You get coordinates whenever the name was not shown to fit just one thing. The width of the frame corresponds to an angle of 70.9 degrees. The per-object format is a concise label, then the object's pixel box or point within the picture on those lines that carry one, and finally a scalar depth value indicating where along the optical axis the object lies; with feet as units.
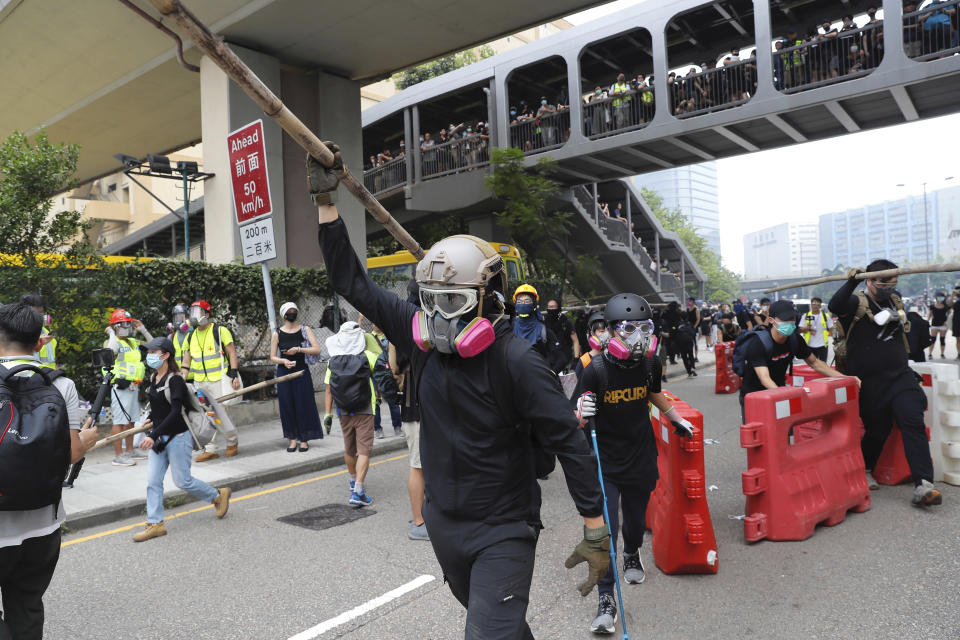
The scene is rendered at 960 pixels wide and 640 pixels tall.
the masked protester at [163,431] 18.79
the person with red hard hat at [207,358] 29.96
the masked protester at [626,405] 13.67
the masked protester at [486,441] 8.00
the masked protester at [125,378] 28.63
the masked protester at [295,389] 30.32
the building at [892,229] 512.22
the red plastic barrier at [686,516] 14.74
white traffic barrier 21.63
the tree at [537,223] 64.80
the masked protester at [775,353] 19.94
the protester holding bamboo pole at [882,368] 19.25
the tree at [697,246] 242.78
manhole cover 20.01
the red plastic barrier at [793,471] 16.75
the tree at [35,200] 28.84
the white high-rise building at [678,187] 632.79
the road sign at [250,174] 30.69
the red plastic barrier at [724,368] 46.73
